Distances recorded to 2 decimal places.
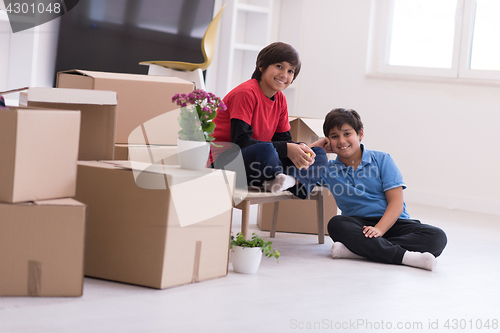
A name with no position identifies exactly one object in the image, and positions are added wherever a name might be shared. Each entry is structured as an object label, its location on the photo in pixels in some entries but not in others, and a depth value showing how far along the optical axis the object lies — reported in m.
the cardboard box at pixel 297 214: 5.77
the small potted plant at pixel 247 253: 3.99
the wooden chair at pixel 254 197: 4.26
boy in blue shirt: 4.59
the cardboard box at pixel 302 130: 5.63
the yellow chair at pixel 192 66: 6.71
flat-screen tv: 7.14
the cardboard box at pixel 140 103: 4.49
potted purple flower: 3.75
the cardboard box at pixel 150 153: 4.26
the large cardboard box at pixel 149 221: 3.42
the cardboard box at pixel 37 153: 3.08
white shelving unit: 8.84
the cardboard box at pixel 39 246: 3.12
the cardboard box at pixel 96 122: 3.79
